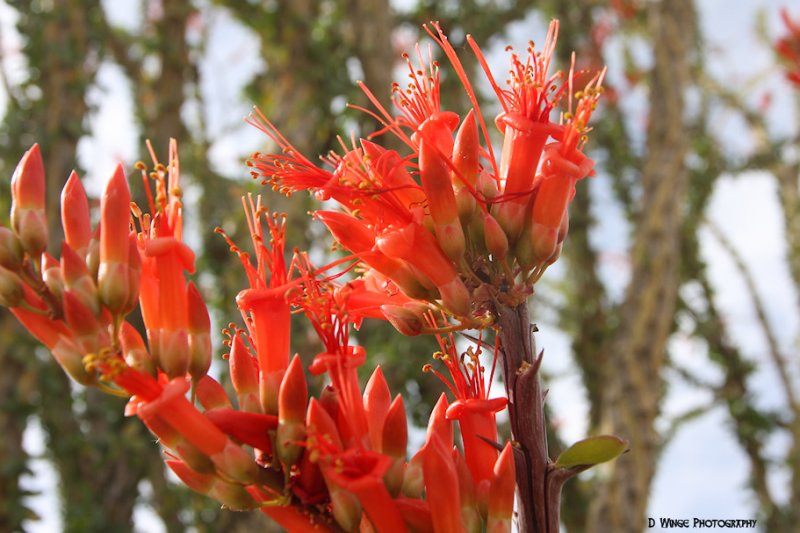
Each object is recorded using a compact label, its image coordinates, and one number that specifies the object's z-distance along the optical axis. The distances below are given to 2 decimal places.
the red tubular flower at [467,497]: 0.34
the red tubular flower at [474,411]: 0.35
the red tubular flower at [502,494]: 0.34
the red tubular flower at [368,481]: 0.33
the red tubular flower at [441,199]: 0.35
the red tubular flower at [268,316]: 0.35
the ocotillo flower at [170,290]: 0.34
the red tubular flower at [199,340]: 0.34
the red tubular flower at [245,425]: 0.33
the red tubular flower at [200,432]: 0.33
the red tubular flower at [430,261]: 0.35
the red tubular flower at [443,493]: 0.33
